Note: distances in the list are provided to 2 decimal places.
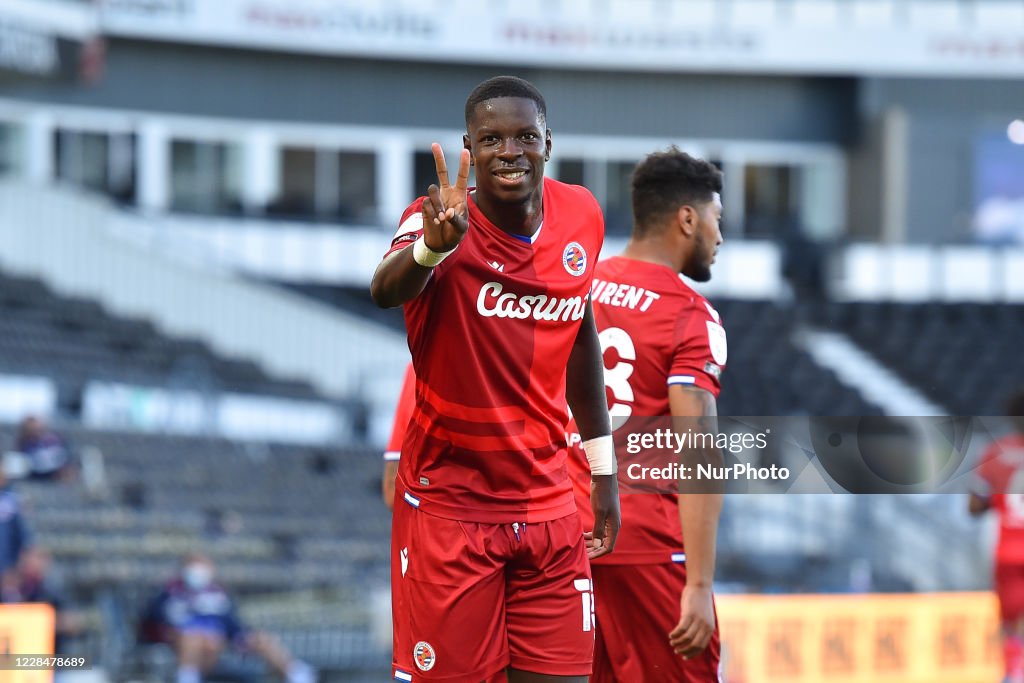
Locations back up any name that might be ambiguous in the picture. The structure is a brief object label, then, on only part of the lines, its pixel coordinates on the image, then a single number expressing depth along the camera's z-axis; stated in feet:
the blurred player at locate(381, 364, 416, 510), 35.74
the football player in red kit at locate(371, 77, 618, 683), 25.46
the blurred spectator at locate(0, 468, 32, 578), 74.54
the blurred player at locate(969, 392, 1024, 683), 59.82
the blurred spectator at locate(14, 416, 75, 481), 90.68
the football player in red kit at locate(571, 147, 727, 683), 31.65
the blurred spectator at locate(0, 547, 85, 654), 72.33
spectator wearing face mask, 75.10
